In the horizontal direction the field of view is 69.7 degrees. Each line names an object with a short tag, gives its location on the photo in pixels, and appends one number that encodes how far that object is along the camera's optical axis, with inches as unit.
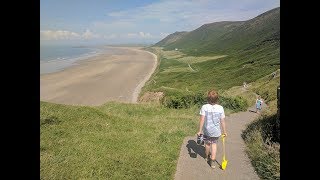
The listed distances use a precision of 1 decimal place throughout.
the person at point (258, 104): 556.5
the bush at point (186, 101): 698.1
